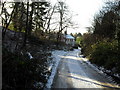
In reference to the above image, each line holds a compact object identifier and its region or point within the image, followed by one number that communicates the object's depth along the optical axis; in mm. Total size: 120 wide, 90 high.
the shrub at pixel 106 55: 11109
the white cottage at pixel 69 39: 93750
